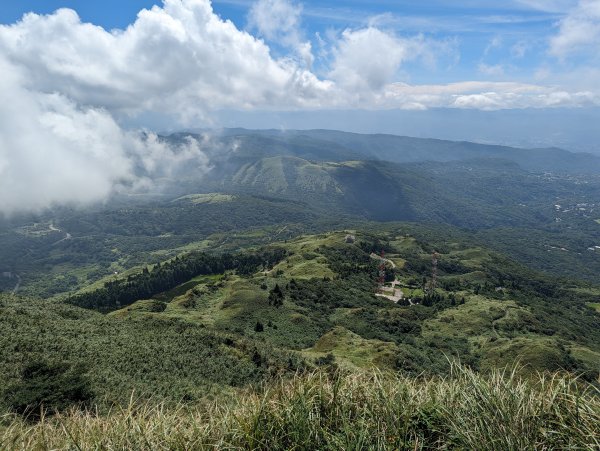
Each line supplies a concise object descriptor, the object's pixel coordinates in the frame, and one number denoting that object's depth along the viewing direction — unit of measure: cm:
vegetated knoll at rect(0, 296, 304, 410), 3334
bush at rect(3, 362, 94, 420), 2966
